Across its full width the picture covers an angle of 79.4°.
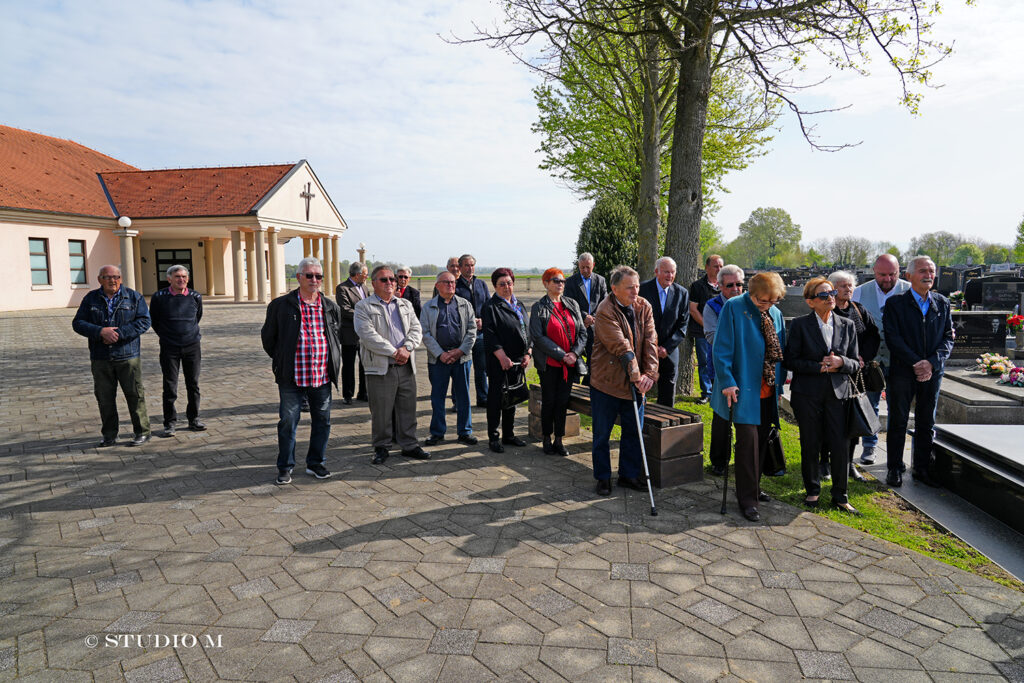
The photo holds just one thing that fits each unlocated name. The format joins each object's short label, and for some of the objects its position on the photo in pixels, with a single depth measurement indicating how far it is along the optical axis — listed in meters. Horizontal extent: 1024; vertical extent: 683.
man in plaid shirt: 5.57
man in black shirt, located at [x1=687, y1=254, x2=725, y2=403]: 8.66
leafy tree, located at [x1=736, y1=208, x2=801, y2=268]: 103.31
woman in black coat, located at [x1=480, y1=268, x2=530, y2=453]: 6.62
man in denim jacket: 6.66
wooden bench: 5.42
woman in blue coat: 4.79
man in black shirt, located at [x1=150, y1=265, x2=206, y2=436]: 7.30
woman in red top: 6.22
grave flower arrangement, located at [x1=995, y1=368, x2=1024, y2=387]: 8.38
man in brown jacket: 5.25
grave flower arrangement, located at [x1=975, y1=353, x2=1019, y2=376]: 8.79
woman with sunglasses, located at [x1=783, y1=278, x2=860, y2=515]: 4.94
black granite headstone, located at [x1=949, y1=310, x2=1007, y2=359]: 10.53
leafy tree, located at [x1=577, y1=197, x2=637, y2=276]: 19.48
